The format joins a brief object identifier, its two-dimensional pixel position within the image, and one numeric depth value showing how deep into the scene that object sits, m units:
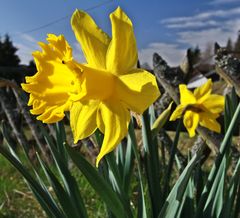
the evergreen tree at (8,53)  14.25
